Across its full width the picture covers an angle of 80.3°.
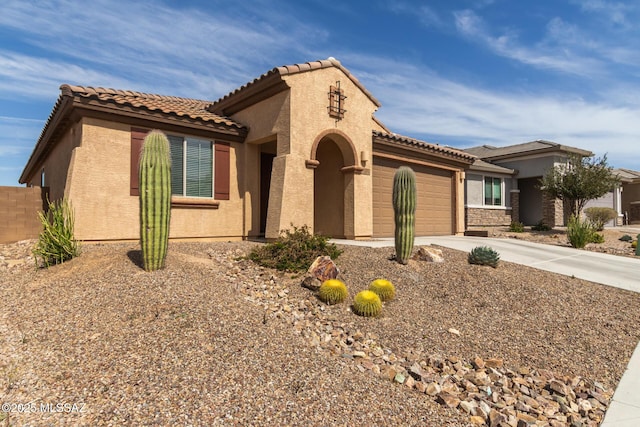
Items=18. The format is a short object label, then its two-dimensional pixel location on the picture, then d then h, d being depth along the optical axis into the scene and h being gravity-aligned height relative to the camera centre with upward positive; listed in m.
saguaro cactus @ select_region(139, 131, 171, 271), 6.28 +0.23
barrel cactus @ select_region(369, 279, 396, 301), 6.59 -1.31
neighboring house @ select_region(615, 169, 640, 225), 29.17 +1.42
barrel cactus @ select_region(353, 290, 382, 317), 6.04 -1.45
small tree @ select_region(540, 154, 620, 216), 18.95 +1.65
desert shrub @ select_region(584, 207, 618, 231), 22.36 -0.05
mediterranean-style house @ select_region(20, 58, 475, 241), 9.21 +1.70
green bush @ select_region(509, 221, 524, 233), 20.11 -0.73
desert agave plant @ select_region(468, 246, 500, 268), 8.56 -0.97
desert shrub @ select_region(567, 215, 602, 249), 13.40 -0.70
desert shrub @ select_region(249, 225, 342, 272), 7.82 -0.81
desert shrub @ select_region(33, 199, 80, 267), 6.90 -0.51
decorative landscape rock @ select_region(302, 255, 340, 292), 6.96 -1.10
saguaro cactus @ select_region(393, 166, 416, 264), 8.17 +0.03
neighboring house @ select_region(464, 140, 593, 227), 22.17 +1.72
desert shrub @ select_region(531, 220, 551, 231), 20.54 -0.71
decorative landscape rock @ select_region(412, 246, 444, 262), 8.80 -0.95
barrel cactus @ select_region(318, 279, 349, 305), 6.42 -1.33
